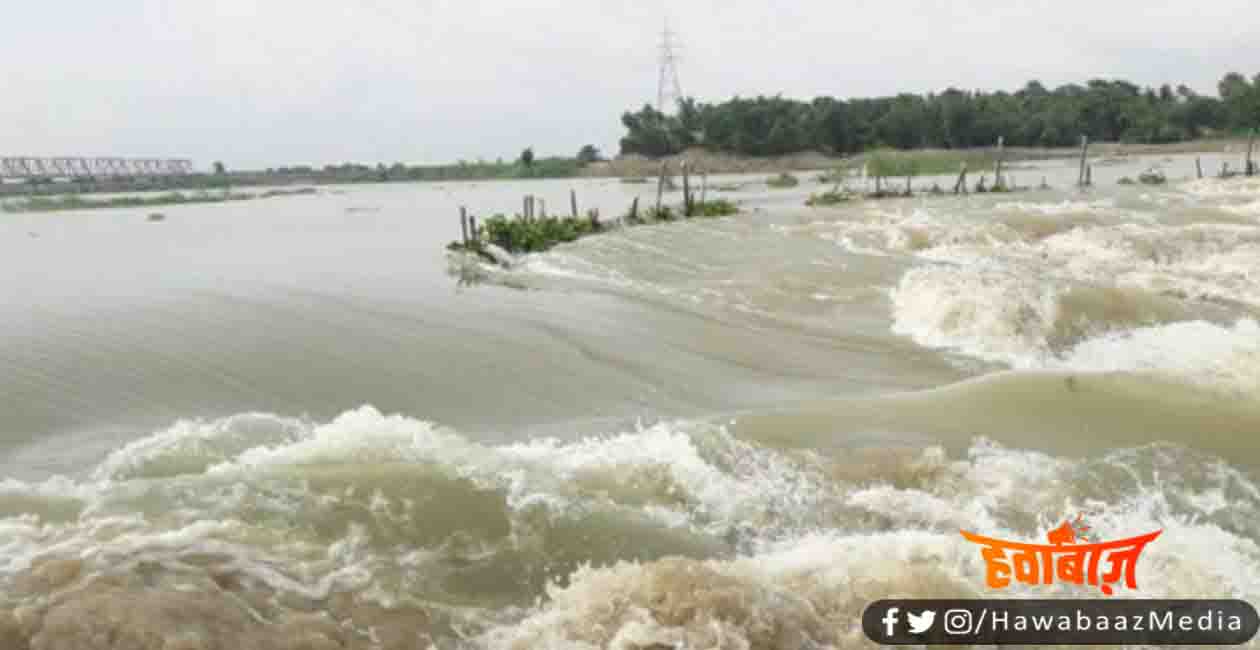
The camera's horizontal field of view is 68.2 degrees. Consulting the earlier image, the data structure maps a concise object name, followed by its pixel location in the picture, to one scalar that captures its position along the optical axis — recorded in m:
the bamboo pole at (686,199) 26.06
